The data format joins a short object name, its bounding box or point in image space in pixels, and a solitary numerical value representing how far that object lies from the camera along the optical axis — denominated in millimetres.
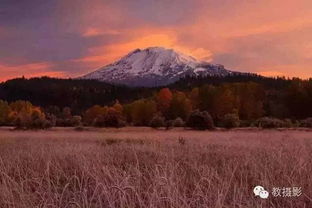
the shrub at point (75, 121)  74431
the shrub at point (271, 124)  52409
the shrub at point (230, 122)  56472
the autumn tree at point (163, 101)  93312
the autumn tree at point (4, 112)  100469
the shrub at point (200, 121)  52594
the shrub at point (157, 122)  62844
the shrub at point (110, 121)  64375
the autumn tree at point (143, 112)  88425
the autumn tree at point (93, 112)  101638
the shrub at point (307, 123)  56306
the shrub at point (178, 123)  62219
